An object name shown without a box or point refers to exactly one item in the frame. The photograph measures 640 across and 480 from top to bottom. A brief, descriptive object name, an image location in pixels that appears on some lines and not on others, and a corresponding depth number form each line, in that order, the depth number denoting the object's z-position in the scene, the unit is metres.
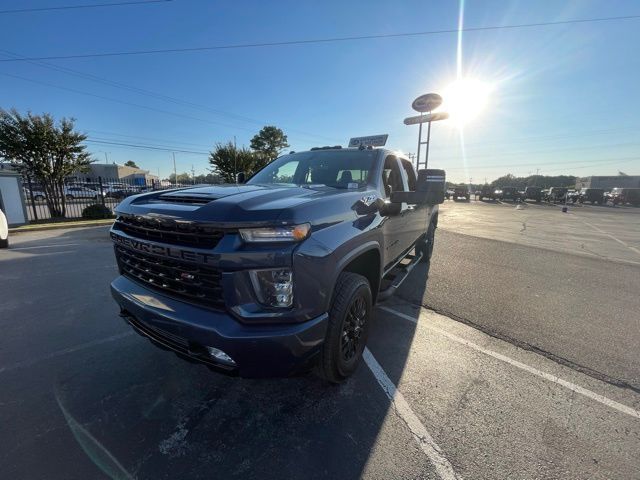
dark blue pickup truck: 1.77
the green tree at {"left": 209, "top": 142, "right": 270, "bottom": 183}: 26.61
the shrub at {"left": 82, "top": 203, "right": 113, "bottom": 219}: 12.91
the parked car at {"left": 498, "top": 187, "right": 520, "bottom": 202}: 38.06
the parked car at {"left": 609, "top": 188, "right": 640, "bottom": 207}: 38.25
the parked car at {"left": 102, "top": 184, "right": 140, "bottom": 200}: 23.93
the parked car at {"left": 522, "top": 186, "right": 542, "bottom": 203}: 38.06
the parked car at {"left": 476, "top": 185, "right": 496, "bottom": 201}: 40.26
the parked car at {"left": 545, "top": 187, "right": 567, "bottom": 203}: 37.99
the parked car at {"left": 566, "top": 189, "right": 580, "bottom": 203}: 40.03
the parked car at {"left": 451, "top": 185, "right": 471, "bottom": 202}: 39.94
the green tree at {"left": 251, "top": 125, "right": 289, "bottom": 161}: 59.31
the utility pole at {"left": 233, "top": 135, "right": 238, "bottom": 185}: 26.56
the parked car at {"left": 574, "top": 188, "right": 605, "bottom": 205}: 39.12
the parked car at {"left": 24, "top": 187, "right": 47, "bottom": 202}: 12.30
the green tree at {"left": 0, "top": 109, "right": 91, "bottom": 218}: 11.91
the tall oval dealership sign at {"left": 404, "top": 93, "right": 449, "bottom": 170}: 14.16
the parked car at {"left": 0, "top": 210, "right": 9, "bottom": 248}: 7.38
